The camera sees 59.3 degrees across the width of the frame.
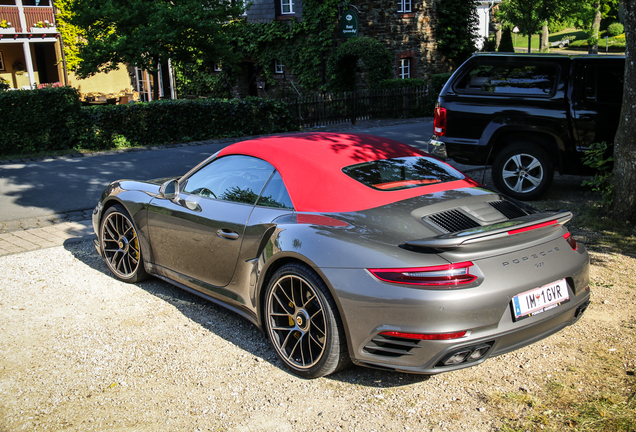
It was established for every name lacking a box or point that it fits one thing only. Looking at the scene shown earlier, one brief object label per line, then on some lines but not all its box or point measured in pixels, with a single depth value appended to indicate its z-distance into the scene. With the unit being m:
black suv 7.48
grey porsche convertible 2.96
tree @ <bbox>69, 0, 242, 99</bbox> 16.05
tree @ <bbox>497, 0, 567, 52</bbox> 36.88
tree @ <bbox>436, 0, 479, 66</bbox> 25.47
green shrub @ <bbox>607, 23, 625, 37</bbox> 51.88
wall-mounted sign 23.97
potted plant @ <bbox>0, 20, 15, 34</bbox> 26.02
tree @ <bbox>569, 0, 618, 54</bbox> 37.84
